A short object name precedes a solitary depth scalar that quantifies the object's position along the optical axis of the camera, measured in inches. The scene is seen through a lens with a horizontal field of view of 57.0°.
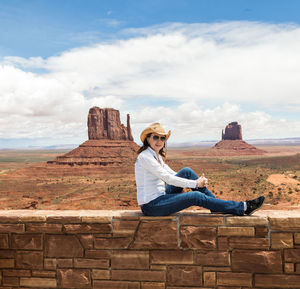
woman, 131.6
